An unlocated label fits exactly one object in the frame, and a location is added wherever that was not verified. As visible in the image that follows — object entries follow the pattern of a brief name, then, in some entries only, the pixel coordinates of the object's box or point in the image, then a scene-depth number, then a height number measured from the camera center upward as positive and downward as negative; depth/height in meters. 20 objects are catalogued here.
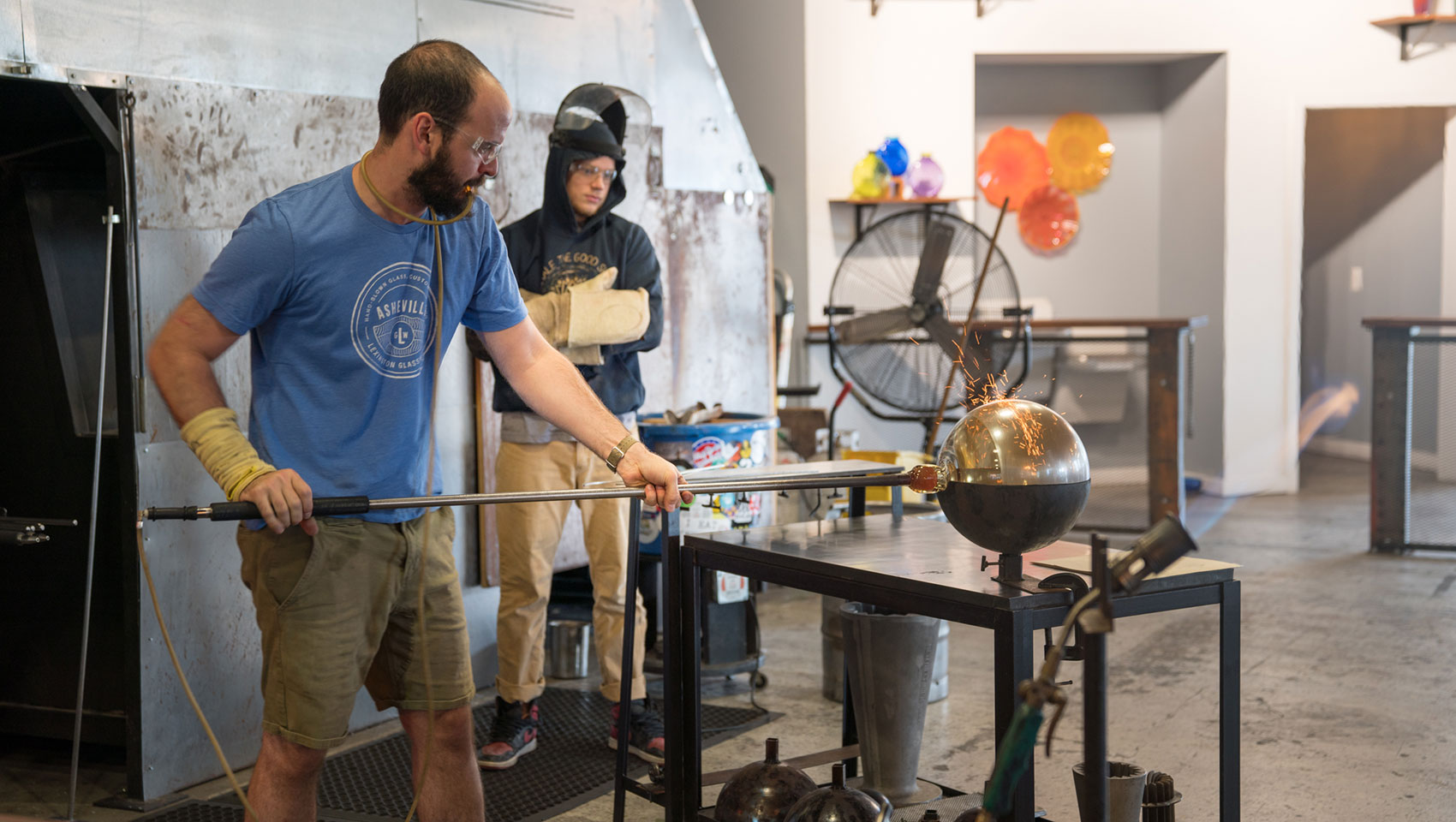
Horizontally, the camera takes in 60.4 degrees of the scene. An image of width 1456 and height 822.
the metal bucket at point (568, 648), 4.43 -1.10
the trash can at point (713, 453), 4.04 -0.38
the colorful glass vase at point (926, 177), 7.82 +0.98
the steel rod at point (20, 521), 3.22 -0.45
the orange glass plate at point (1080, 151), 9.29 +1.35
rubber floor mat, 3.25 -1.22
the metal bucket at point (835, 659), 4.09 -1.08
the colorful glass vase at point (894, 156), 7.68 +1.10
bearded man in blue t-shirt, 2.12 -0.10
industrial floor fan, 5.69 +0.10
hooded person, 3.68 -0.15
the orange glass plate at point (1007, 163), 9.18 +1.25
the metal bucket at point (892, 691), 2.82 -0.81
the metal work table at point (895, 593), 2.04 -0.47
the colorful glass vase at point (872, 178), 7.67 +0.97
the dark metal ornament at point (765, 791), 2.56 -0.94
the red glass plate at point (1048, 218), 9.36 +0.86
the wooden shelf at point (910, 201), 7.83 +0.84
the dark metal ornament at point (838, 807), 2.35 -0.90
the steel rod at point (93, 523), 3.09 -0.46
